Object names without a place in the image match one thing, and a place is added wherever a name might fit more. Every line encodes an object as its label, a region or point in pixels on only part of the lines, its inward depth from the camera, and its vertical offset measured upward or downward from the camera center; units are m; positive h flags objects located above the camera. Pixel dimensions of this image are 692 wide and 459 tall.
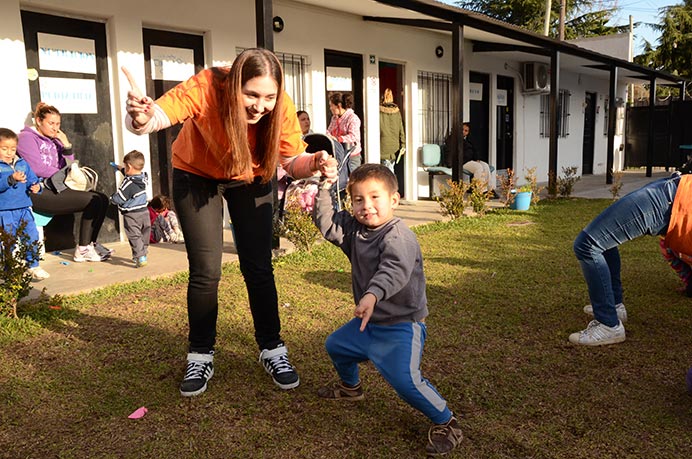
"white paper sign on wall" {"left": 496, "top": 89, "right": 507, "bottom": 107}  15.01 +1.10
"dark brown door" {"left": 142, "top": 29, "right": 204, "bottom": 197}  7.84 +1.04
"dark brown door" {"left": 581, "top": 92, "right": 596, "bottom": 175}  20.52 +0.30
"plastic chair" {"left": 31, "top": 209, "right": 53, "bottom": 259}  6.40 -0.65
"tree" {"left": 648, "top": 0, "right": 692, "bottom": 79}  33.78 +5.05
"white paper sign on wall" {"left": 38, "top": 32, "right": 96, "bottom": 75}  6.80 +1.09
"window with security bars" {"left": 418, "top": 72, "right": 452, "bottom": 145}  12.48 +0.81
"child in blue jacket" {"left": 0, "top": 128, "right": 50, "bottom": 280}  5.62 -0.30
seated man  12.03 -0.38
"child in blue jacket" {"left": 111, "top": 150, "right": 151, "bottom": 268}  6.25 -0.52
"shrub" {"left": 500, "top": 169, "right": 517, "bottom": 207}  10.38 -0.74
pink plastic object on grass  3.04 -1.24
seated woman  6.26 -0.37
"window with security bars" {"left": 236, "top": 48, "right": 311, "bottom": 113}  9.49 +1.09
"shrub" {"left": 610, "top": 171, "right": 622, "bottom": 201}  11.52 -0.81
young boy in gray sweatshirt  2.66 -0.58
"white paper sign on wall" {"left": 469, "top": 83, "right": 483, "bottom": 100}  13.98 +1.19
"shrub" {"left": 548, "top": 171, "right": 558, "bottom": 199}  11.89 -0.79
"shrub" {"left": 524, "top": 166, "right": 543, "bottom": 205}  10.31 -0.76
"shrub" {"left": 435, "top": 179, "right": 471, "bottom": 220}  9.22 -0.78
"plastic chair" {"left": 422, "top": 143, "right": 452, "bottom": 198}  12.23 -0.32
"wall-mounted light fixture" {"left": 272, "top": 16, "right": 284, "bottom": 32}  9.13 +1.78
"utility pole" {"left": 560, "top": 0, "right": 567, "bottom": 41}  31.95 +6.39
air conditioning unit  15.42 +1.62
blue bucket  10.60 -0.93
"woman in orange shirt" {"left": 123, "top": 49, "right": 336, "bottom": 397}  2.87 -0.10
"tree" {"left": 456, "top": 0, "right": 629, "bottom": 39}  37.09 +7.78
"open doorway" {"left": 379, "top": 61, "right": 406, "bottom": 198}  11.94 +1.22
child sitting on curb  7.62 -0.87
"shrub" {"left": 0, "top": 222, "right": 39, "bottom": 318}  4.36 -0.82
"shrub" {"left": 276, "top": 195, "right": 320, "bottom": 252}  6.74 -0.82
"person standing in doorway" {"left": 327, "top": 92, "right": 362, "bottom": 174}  8.95 +0.36
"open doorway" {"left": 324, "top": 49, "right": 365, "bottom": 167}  10.43 +1.21
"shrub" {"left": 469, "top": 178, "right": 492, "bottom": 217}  9.65 -0.79
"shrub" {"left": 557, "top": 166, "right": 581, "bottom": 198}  12.32 -0.85
